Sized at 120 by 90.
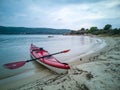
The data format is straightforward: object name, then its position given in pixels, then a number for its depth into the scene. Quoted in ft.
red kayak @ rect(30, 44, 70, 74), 16.67
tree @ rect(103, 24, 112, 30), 191.33
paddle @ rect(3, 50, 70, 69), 15.30
